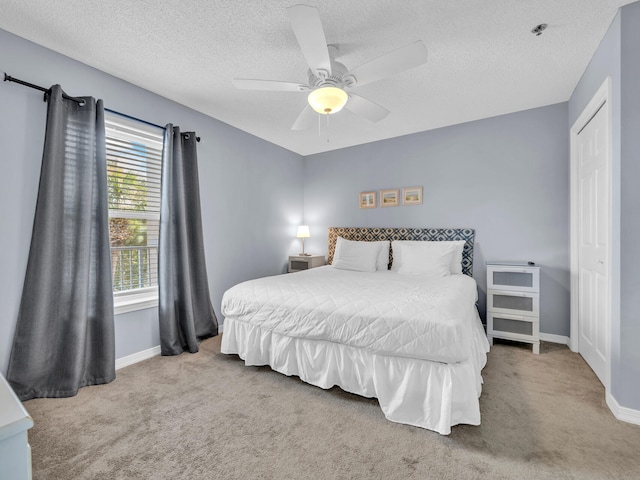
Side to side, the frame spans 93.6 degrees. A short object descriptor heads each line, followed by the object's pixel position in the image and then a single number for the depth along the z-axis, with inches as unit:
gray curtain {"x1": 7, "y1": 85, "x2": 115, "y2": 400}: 81.0
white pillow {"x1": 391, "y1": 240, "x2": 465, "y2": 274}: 134.0
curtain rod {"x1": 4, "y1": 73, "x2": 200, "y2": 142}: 77.6
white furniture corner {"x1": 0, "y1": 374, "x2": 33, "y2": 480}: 27.0
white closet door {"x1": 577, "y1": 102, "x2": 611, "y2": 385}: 84.5
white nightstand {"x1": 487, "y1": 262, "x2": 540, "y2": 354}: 114.7
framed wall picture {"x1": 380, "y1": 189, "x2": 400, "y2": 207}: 161.5
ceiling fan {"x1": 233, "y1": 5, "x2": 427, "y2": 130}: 61.6
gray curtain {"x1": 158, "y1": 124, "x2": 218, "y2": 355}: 111.0
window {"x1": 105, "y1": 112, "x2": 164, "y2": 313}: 104.7
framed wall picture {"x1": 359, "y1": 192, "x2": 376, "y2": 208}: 168.4
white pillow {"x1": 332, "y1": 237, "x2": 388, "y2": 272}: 147.4
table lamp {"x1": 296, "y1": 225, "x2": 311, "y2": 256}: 180.4
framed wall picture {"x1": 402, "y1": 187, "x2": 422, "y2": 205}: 154.7
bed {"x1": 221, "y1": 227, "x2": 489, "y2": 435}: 67.5
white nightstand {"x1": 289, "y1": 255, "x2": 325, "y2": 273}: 172.9
